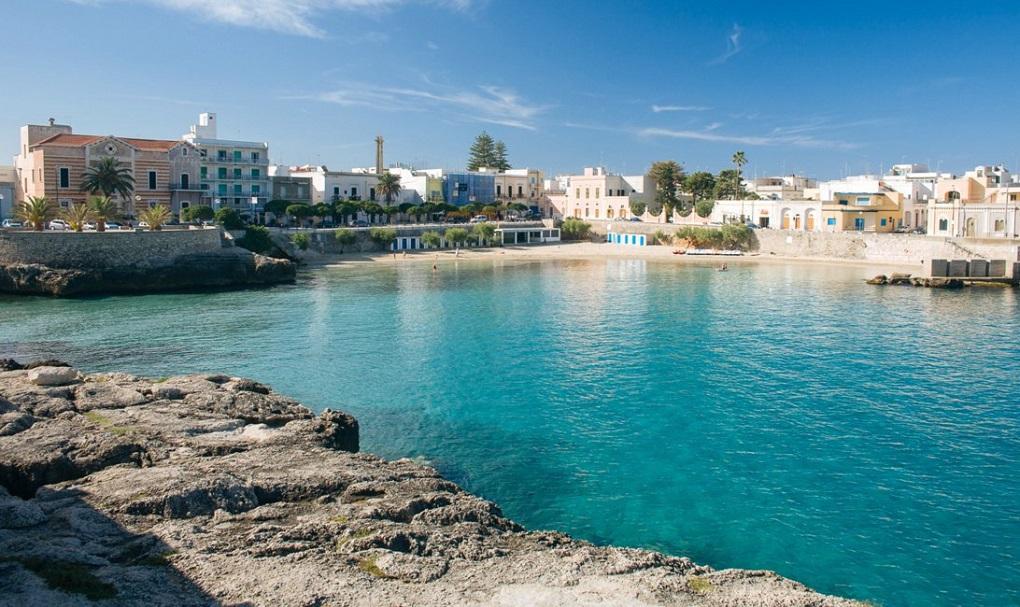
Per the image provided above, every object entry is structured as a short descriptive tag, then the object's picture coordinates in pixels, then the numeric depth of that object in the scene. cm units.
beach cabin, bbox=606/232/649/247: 10444
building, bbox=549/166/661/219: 11988
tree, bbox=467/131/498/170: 14638
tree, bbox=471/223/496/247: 10112
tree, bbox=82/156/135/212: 7300
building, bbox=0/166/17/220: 7767
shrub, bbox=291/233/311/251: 8394
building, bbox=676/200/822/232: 9831
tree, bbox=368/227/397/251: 9219
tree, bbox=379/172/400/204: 10606
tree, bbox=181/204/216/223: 7612
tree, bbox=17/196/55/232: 6028
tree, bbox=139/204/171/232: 6462
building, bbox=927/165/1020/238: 7788
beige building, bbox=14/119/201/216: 7425
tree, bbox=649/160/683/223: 11419
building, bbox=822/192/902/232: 9431
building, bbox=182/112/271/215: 8762
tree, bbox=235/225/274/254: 7512
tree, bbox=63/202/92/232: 6175
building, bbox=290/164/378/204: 10238
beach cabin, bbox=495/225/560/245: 10612
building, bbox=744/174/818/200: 11788
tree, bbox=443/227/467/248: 9794
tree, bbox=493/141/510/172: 14659
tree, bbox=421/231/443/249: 9712
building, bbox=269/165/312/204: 9756
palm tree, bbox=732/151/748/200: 11412
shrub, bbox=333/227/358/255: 8909
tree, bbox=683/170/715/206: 11662
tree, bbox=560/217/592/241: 11056
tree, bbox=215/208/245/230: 7506
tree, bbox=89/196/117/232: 6262
